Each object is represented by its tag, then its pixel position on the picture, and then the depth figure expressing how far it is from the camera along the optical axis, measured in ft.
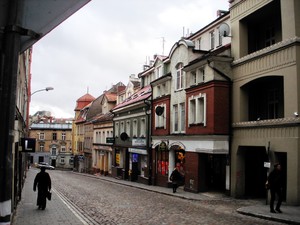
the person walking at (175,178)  74.08
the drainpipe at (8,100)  6.91
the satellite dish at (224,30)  69.04
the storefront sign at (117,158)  135.03
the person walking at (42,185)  46.55
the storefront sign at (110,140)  138.98
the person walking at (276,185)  44.88
